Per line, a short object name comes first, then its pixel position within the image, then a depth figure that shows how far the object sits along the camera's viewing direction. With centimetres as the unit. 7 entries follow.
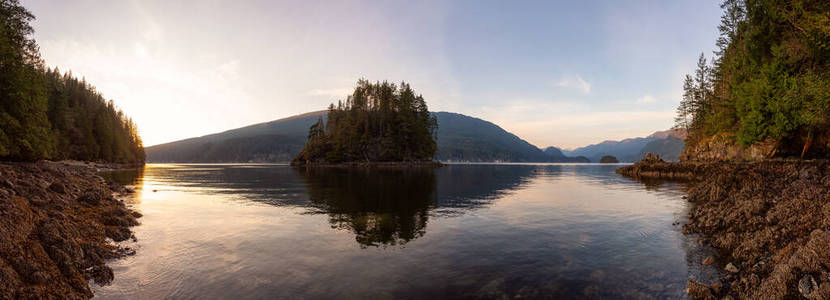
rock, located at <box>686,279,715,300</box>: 1016
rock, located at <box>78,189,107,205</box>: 2286
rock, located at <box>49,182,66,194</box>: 2312
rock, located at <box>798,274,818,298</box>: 833
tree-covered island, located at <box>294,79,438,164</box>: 14750
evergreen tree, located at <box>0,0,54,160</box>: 4150
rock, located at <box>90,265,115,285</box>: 1140
